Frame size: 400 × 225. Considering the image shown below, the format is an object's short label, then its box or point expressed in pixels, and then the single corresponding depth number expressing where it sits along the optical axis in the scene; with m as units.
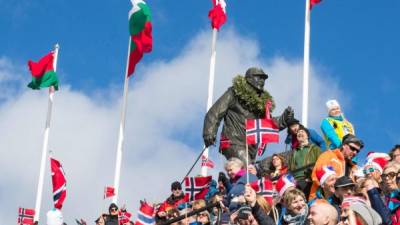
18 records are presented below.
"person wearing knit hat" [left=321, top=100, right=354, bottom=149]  13.66
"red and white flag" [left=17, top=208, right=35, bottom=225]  23.81
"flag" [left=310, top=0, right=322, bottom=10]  21.39
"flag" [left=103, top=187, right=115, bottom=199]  20.73
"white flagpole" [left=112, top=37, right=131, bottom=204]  21.06
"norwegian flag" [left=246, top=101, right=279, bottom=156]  13.23
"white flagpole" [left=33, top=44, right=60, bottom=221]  23.91
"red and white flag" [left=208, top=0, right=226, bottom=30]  23.28
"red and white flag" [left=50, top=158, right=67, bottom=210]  21.19
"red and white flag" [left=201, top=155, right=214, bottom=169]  19.61
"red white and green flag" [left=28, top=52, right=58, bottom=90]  25.70
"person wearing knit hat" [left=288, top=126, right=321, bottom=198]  12.32
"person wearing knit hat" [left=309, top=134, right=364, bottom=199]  11.12
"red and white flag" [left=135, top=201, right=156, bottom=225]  12.10
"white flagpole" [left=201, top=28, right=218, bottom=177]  22.40
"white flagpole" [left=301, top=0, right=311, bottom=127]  18.85
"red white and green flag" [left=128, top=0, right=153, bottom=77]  23.05
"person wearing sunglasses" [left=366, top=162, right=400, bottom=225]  8.88
